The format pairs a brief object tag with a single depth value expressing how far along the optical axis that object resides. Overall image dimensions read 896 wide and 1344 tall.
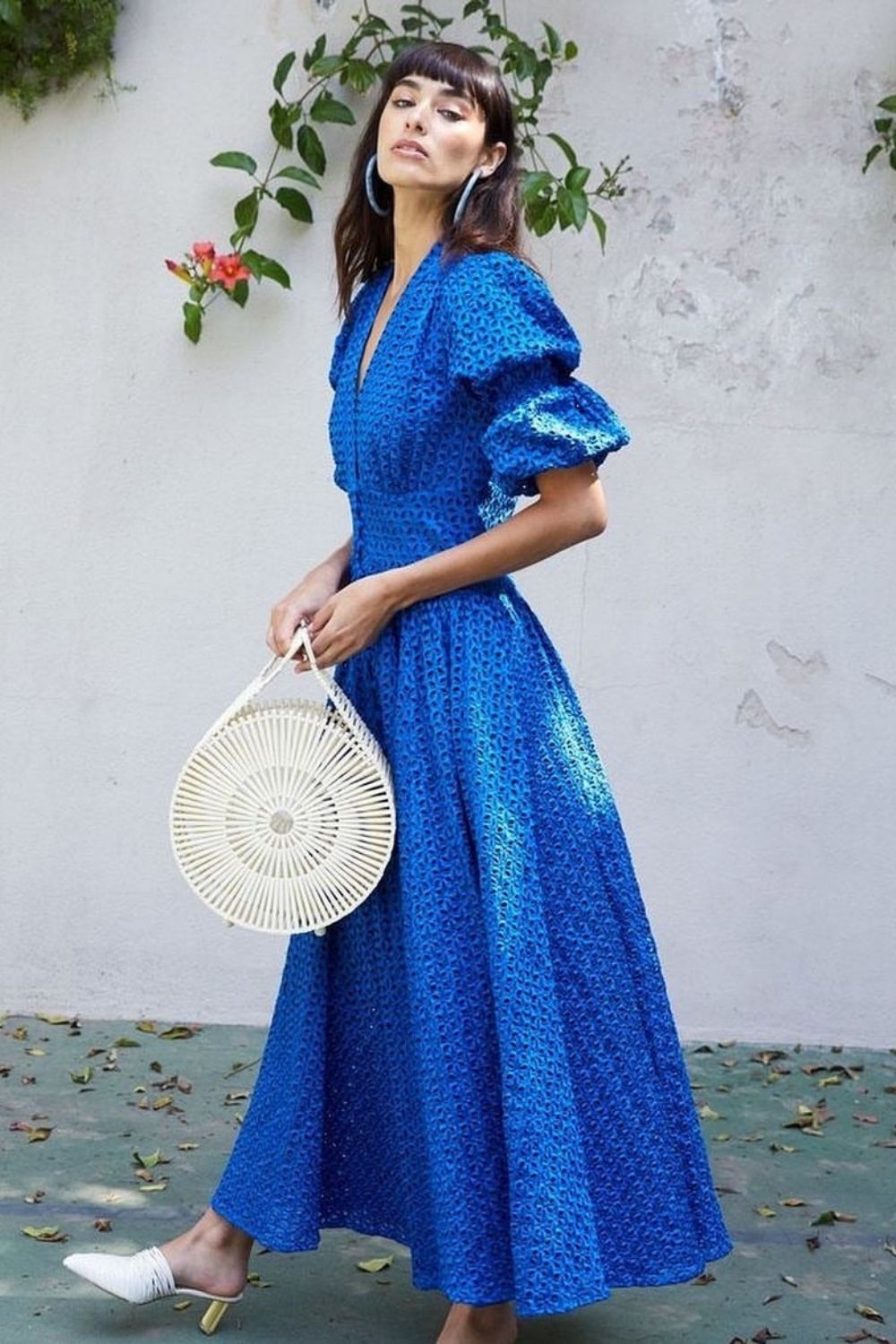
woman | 2.34
